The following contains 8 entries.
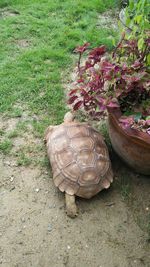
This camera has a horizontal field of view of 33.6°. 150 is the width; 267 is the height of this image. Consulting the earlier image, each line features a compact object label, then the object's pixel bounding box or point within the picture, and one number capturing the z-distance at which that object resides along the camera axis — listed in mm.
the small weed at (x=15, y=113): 2666
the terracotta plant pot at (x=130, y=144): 2059
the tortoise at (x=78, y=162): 2105
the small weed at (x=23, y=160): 2347
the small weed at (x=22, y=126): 2570
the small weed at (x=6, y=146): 2423
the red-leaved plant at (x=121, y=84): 2081
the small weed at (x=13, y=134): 2517
